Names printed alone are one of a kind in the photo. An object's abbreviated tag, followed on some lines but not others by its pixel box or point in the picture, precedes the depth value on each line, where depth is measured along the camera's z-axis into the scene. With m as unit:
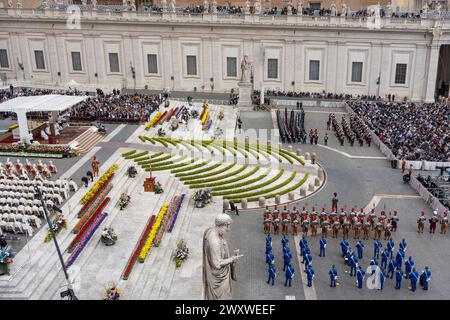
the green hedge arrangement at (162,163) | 43.25
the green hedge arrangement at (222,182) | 39.75
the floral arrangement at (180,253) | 28.48
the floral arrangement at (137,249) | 27.25
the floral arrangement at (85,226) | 29.84
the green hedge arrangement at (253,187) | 38.59
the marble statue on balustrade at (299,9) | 69.38
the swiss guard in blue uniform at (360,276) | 26.39
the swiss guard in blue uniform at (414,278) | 26.38
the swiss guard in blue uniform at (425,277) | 26.58
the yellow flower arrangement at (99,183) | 35.63
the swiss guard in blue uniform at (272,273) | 26.86
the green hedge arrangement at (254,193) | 38.18
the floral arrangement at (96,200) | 34.19
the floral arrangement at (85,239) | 28.40
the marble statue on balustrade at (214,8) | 70.45
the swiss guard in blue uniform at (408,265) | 27.12
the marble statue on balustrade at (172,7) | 71.69
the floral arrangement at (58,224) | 31.30
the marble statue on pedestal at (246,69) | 63.16
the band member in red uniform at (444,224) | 33.31
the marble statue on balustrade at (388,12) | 68.52
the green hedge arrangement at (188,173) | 41.50
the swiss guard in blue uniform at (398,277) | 26.64
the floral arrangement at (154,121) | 54.12
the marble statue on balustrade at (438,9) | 68.44
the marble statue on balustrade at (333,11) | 68.41
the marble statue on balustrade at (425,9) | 67.22
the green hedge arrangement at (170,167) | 42.69
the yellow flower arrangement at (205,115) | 57.61
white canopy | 47.22
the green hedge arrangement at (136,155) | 45.06
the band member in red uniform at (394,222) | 32.97
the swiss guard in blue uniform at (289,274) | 26.48
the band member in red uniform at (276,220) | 32.72
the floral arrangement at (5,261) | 26.92
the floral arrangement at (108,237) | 30.22
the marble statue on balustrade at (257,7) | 70.06
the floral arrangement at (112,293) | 24.42
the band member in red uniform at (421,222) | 32.91
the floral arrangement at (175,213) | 32.85
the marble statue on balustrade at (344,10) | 69.68
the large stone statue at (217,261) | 12.11
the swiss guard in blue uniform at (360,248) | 29.67
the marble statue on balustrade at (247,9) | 70.18
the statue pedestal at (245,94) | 64.50
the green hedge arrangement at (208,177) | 40.53
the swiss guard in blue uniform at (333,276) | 26.55
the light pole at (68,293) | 18.64
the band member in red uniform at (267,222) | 32.72
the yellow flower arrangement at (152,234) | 28.82
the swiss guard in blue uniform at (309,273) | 26.55
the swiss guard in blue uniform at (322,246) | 29.92
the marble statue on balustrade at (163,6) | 72.66
